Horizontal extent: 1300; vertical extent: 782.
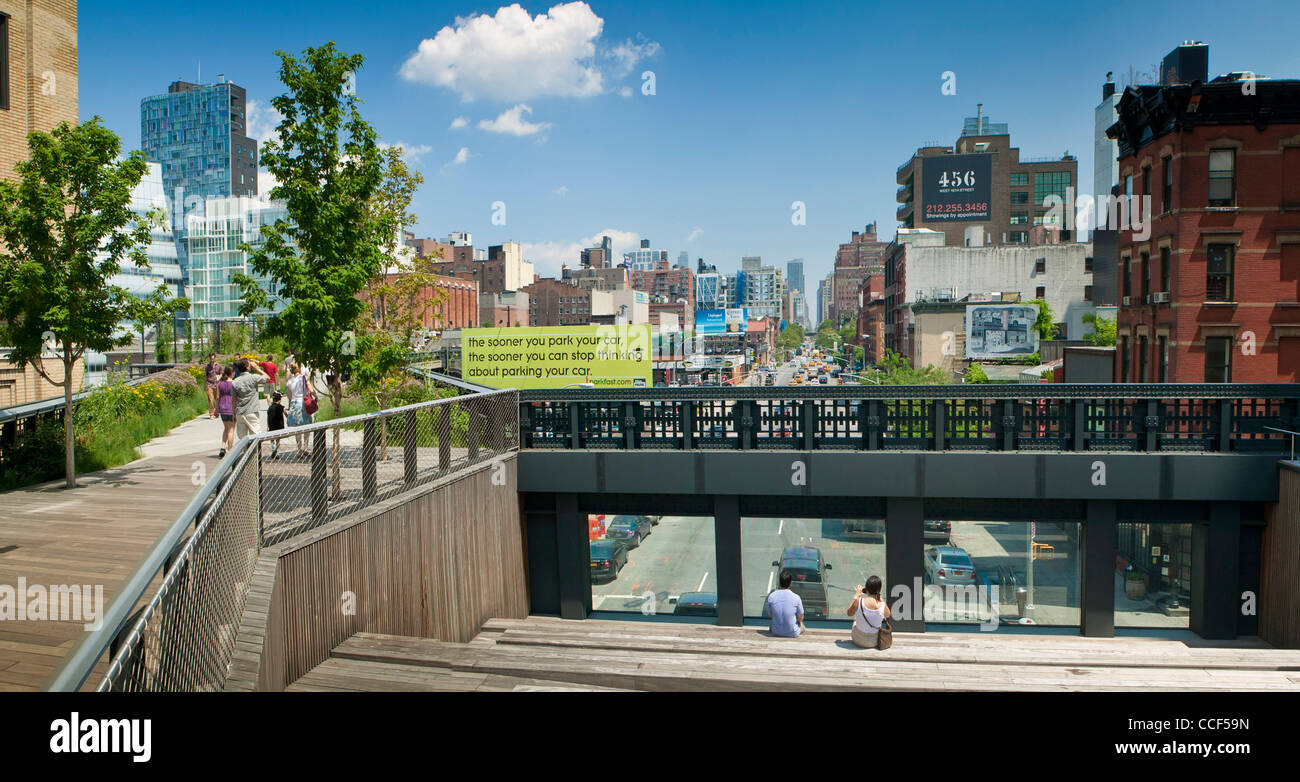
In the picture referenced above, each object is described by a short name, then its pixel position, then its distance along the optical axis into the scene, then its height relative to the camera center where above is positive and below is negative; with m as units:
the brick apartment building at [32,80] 17.33 +6.07
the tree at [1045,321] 65.12 +2.45
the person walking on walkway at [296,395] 14.66 -0.76
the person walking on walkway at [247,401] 13.95 -0.84
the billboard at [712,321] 72.44 +2.84
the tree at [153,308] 13.14 +0.75
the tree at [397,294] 16.36 +1.25
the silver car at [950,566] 15.50 -4.26
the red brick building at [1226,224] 24.36 +3.97
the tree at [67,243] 12.39 +1.74
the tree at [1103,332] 56.44 +1.40
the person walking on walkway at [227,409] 15.31 -1.07
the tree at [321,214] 12.57 +2.21
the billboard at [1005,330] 64.44 +1.75
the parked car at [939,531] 14.88 -3.36
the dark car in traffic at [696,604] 14.52 -4.58
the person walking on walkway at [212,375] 21.20 -0.59
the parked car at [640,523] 15.50 -3.31
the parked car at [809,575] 15.18 -4.51
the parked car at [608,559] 15.01 -3.94
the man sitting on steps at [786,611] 11.17 -3.59
